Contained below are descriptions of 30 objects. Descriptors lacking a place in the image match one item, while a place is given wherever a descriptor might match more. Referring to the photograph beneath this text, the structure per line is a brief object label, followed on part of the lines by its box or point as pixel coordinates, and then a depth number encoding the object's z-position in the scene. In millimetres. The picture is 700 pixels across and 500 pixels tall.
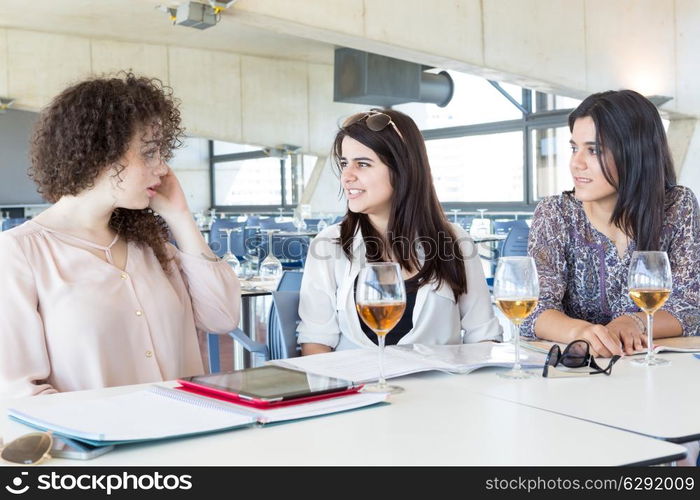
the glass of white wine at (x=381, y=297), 1502
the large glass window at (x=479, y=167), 11531
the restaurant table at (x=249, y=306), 3896
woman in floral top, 2363
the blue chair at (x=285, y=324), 2369
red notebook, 1274
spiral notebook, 1123
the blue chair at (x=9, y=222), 9159
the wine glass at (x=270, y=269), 4535
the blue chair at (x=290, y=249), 8352
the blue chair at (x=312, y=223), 10612
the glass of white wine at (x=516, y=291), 1589
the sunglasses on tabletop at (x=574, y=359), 1613
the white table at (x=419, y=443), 1047
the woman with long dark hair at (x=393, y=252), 2281
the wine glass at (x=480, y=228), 8250
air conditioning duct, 11016
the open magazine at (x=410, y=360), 1595
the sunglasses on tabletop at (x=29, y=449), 1045
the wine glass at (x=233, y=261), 4223
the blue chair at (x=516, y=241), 6348
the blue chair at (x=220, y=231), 7605
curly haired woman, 1778
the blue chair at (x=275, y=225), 10127
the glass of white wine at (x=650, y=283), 1736
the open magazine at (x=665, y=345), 1861
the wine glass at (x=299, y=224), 9970
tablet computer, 1291
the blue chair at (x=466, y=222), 9723
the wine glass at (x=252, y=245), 8790
